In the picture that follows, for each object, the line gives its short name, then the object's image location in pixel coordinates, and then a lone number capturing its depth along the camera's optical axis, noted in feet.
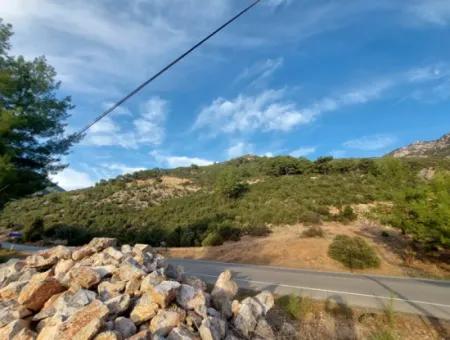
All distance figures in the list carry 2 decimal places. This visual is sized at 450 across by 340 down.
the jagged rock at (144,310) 16.34
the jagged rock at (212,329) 15.38
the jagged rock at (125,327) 15.06
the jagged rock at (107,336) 13.73
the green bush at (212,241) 82.99
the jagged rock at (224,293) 19.41
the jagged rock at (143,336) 14.24
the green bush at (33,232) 131.03
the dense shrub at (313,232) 75.46
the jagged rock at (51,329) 14.48
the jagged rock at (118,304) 16.35
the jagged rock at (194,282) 21.89
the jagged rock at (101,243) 25.33
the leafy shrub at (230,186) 142.61
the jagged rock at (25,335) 15.03
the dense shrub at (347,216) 96.37
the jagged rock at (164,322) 15.39
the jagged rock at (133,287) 18.52
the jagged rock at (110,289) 18.21
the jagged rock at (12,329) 15.02
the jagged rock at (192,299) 17.63
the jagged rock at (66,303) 16.31
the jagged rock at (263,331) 17.88
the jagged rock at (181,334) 14.88
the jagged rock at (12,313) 16.53
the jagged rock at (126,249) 24.38
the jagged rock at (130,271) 19.43
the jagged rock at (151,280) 18.22
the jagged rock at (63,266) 21.58
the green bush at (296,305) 24.89
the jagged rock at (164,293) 17.02
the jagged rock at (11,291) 19.49
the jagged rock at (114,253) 22.95
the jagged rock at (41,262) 23.81
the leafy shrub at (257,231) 87.97
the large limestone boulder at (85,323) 13.82
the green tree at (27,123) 48.37
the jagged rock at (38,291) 18.07
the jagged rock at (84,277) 18.94
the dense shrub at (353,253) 55.98
